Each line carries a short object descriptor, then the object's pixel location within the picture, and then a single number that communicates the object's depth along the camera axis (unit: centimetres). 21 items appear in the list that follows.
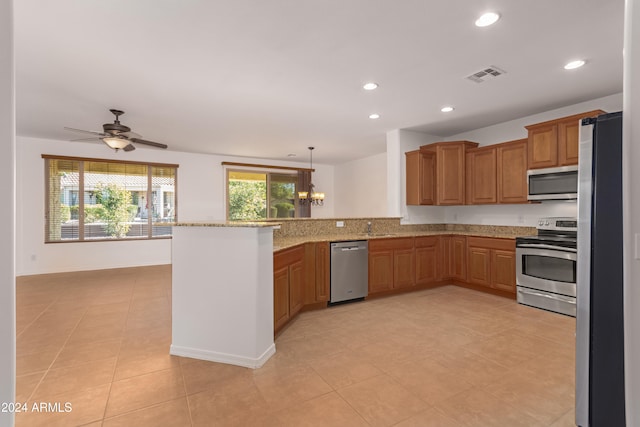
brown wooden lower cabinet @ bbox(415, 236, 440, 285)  482
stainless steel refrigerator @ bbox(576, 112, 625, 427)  156
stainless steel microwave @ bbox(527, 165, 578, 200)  373
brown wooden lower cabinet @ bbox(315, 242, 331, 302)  398
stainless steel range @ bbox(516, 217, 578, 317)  360
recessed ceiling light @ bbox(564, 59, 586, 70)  292
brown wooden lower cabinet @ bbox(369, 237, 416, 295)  442
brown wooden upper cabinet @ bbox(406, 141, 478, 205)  511
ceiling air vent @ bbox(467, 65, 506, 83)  308
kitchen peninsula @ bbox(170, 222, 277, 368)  249
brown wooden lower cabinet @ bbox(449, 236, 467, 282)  490
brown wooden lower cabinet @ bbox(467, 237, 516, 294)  426
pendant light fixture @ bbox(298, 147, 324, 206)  751
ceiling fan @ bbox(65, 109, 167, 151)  402
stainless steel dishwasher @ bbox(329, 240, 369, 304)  410
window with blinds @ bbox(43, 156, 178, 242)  616
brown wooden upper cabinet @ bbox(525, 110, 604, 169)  370
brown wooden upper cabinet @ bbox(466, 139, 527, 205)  438
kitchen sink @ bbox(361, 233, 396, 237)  484
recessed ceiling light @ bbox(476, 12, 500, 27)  222
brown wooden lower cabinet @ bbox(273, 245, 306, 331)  299
